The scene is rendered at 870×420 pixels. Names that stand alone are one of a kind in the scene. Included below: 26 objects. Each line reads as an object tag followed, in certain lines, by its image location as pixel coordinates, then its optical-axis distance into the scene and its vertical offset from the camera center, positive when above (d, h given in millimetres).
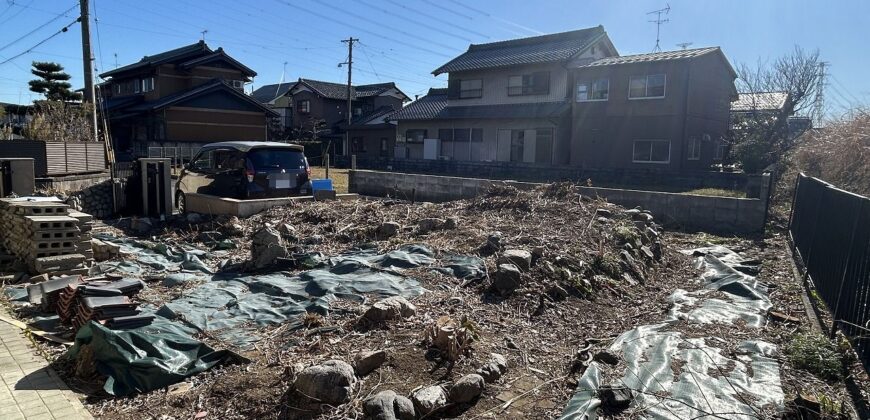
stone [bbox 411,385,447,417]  3025 -1387
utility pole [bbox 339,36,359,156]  35312 +4553
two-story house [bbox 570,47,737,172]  19594 +2098
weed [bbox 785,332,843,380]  3625 -1312
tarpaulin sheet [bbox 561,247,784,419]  3150 -1411
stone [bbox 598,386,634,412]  3152 -1395
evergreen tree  25095 +3001
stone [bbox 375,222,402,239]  7906 -1097
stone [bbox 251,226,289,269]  6402 -1157
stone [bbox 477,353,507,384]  3459 -1384
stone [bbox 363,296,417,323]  4266 -1251
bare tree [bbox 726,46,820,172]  17234 +1506
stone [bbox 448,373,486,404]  3164 -1376
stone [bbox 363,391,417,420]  2900 -1381
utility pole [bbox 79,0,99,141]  15297 +2658
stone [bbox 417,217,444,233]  8023 -1015
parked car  9797 -359
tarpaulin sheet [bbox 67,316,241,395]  3461 -1408
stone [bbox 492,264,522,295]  5258 -1182
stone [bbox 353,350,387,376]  3428 -1329
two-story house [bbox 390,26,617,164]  23109 +2614
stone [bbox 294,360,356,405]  3061 -1328
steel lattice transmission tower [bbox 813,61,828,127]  20017 +2631
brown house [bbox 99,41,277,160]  25781 +2249
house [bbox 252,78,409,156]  36781 +3616
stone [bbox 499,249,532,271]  5668 -1052
